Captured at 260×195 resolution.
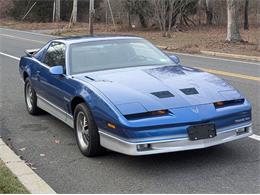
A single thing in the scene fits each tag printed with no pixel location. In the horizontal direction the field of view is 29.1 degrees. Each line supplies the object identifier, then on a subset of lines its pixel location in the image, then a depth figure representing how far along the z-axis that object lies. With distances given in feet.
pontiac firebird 16.79
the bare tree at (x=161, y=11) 98.09
